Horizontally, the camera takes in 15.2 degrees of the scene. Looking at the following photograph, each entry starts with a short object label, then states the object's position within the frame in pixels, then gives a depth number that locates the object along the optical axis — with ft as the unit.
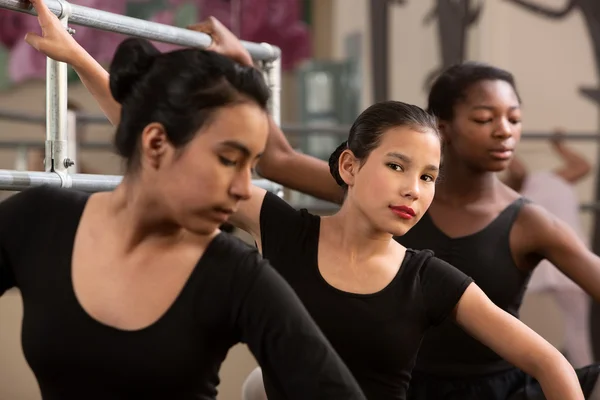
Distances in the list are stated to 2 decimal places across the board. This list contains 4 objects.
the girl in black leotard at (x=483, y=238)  13.28
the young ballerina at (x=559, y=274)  23.90
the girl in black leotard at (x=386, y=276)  11.67
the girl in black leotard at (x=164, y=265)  10.34
